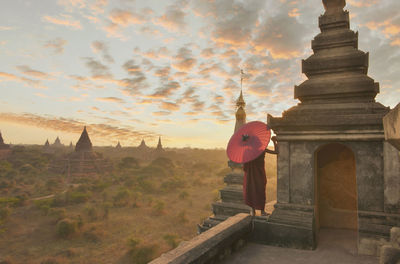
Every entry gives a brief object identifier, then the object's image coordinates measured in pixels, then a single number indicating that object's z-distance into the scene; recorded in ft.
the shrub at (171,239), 57.15
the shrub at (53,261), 47.05
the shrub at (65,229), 59.88
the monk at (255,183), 16.39
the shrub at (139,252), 50.38
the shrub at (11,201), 77.04
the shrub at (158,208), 79.57
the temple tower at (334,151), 14.61
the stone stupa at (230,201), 34.91
